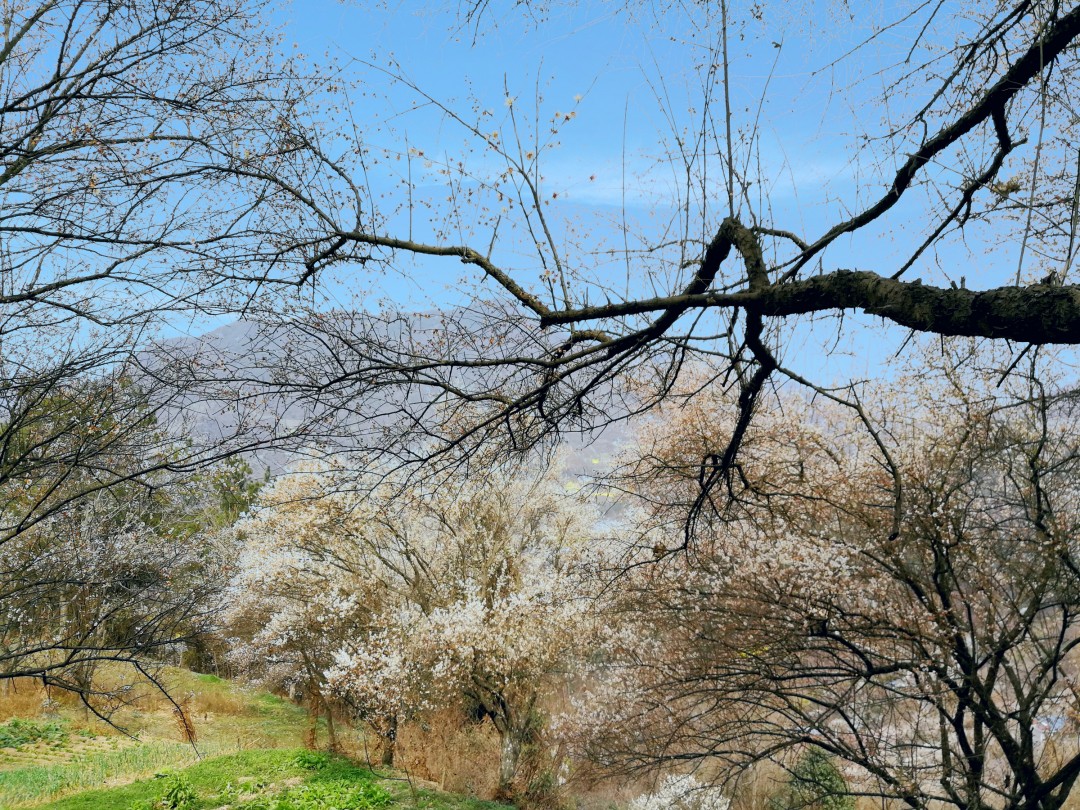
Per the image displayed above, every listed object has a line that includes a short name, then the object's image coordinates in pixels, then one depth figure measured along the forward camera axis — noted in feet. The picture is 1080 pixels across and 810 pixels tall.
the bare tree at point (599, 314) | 9.46
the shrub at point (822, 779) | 30.12
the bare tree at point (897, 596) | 17.75
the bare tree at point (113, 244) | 12.00
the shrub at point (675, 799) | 34.81
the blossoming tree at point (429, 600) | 35.27
